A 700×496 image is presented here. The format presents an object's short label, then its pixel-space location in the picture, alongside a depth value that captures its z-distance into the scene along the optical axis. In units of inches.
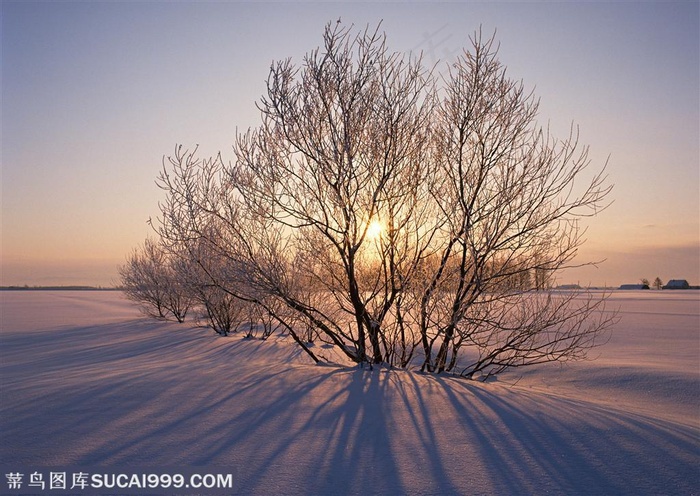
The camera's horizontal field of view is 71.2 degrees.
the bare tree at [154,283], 756.6
